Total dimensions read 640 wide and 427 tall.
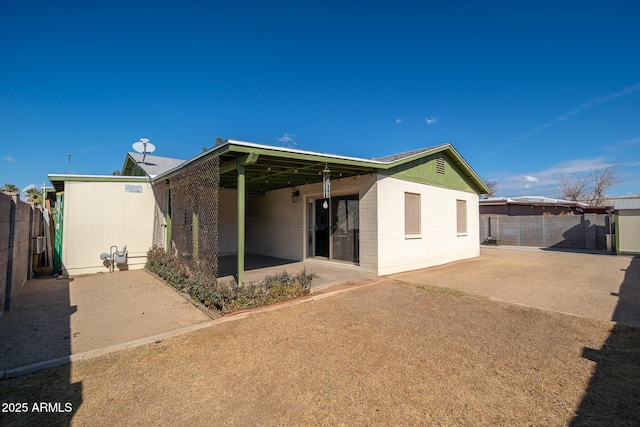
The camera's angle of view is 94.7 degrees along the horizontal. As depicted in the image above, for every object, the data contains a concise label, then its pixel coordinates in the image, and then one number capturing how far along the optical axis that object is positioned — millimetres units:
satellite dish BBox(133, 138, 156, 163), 10922
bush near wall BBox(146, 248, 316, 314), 4859
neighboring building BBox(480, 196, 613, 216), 18641
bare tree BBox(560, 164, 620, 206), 28223
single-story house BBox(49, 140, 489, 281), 6359
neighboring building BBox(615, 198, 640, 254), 12367
